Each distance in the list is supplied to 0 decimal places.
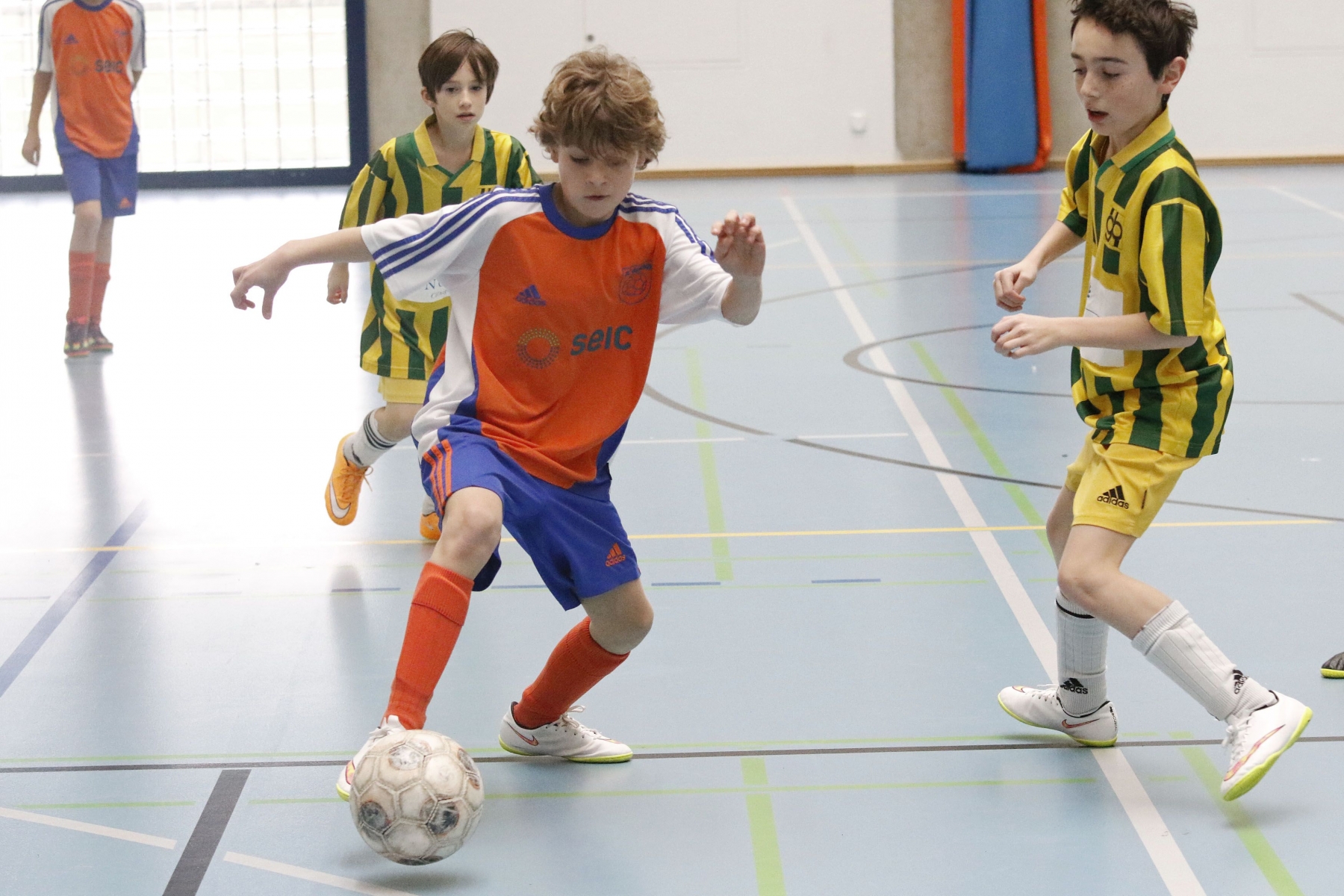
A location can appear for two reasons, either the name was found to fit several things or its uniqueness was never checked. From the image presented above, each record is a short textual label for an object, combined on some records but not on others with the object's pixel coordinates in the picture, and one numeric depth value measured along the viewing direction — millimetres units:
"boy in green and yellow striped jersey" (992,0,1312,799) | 5324
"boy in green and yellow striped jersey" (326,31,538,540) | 8633
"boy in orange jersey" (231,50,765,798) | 5223
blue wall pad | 28328
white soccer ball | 4969
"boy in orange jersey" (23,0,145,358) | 14875
